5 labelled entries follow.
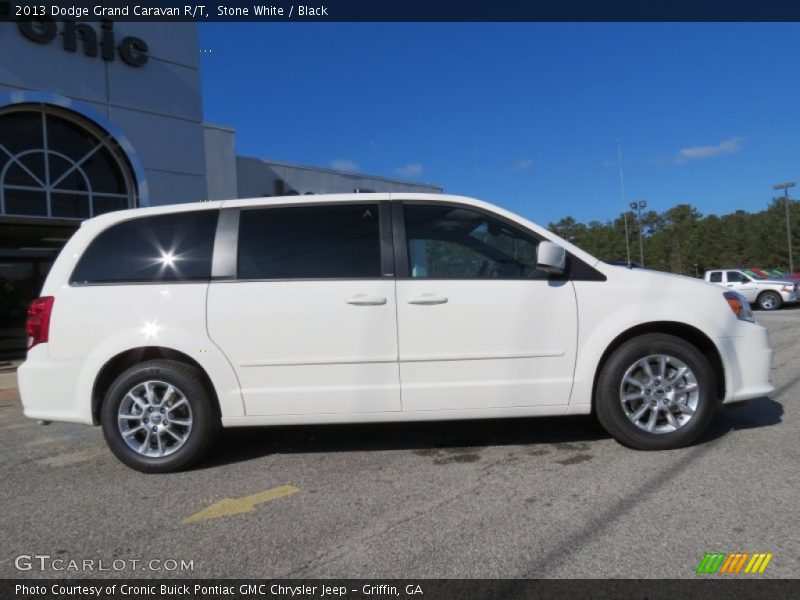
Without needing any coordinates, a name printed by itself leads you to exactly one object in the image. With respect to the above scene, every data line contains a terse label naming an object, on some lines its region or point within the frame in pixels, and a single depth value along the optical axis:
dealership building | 10.38
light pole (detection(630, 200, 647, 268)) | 42.64
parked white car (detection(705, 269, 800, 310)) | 20.11
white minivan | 3.75
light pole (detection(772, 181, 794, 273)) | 42.53
